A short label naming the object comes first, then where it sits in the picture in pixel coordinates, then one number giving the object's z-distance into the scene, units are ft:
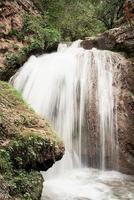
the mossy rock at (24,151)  19.10
